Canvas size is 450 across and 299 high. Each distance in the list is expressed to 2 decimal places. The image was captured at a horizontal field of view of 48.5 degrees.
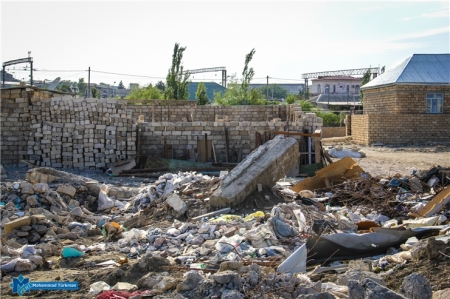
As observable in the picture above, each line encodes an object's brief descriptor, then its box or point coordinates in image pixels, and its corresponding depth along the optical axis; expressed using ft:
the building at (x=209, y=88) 205.87
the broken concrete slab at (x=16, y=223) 25.29
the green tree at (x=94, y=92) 130.43
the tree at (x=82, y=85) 206.88
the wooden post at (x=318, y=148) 49.90
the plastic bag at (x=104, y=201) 33.91
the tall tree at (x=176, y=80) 124.47
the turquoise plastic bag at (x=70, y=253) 22.29
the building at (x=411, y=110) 77.05
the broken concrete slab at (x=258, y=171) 28.63
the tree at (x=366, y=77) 142.93
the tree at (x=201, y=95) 124.67
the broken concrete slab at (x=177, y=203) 28.66
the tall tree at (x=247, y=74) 130.72
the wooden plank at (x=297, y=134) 49.70
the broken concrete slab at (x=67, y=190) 33.96
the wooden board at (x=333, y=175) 33.58
